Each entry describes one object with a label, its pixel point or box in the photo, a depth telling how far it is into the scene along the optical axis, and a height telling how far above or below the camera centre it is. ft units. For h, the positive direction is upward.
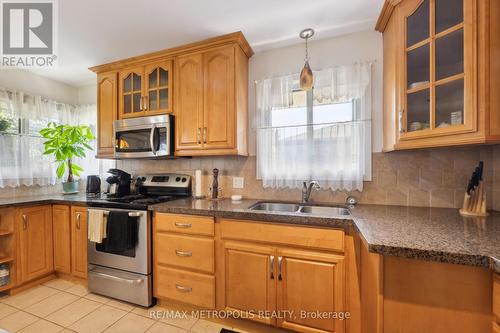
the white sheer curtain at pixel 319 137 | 5.94 +0.84
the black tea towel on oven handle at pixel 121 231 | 5.90 -1.79
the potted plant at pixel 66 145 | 8.41 +0.83
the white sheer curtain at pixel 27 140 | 7.82 +1.00
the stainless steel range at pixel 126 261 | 5.91 -2.74
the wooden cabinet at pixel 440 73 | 3.47 +1.72
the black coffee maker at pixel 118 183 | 7.26 -0.59
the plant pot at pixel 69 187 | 8.56 -0.82
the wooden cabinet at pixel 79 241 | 6.95 -2.46
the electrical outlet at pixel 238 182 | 7.20 -0.55
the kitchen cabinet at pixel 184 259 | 5.41 -2.43
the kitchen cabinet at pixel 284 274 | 4.46 -2.40
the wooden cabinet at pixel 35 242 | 6.81 -2.47
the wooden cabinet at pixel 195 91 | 6.32 +2.41
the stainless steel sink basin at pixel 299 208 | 5.80 -1.22
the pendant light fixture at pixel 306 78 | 5.06 +2.04
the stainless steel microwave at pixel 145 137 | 6.82 +0.96
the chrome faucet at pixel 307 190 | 5.97 -0.70
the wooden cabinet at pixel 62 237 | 7.25 -2.40
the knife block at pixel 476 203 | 4.47 -0.83
